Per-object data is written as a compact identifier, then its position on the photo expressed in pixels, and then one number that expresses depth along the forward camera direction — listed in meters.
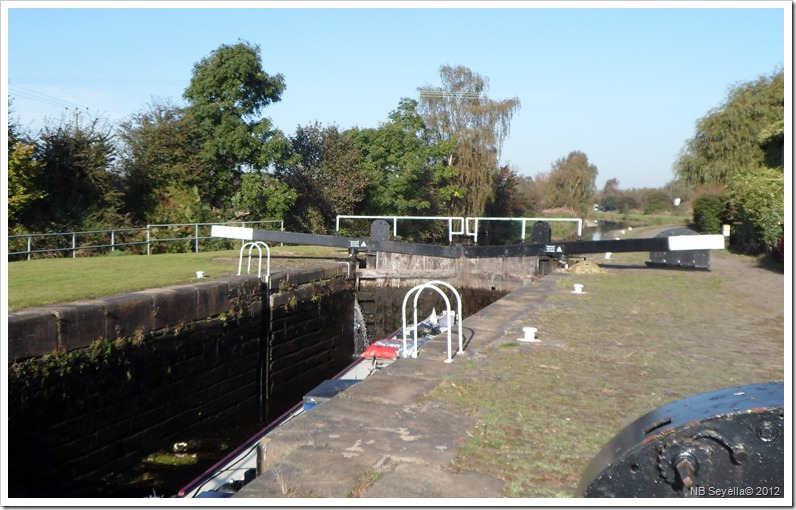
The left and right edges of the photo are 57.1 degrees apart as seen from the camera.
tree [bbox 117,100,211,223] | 21.30
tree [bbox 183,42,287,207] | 23.06
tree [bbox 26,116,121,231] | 18.05
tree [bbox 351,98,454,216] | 29.33
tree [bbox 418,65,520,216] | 34.84
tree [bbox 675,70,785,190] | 28.73
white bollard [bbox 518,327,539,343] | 7.83
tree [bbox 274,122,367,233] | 25.38
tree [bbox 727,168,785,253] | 16.29
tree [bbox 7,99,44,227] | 16.48
